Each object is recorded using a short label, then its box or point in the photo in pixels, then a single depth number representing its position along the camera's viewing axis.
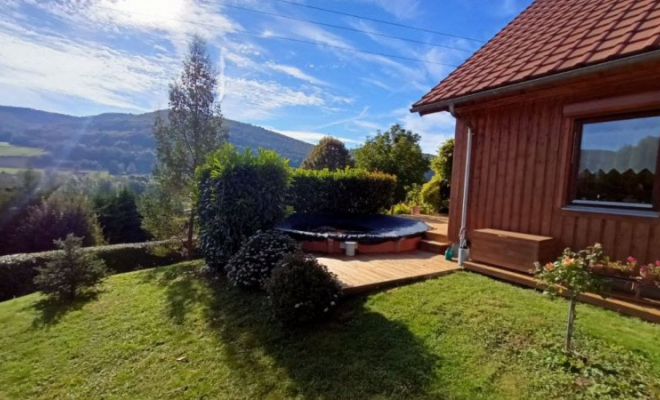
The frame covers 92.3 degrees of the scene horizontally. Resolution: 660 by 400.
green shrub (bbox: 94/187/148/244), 20.45
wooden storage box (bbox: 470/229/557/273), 4.66
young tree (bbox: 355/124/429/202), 23.73
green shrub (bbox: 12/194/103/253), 15.23
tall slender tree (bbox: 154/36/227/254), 10.51
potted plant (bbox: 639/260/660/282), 3.60
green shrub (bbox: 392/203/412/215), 15.22
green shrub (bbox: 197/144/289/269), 6.11
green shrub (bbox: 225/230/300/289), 5.06
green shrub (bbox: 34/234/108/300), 6.07
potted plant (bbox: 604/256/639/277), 4.00
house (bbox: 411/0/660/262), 3.98
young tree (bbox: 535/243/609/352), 2.88
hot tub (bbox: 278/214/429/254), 7.01
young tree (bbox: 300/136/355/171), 30.25
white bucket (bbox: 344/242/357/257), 6.74
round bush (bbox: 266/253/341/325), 3.86
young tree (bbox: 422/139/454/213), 14.02
